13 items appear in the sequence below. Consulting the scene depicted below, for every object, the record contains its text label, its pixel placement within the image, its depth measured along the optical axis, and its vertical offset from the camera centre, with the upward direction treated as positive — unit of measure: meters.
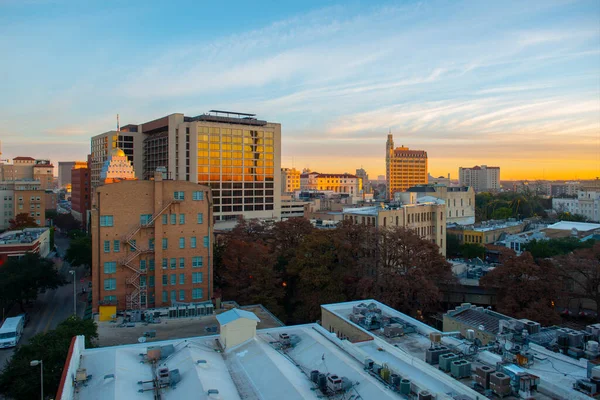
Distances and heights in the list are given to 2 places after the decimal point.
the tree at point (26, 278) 54.84 -10.84
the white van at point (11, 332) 45.09 -14.05
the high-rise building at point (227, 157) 112.75 +7.41
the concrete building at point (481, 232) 92.38 -8.64
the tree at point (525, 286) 41.72 -8.90
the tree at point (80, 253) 74.37 -10.25
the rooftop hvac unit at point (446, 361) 22.58 -8.17
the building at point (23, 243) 71.31 -8.68
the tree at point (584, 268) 45.62 -7.63
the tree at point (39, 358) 29.66 -11.23
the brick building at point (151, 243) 44.59 -5.44
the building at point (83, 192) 148.00 -1.52
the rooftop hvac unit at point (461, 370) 21.53 -8.18
